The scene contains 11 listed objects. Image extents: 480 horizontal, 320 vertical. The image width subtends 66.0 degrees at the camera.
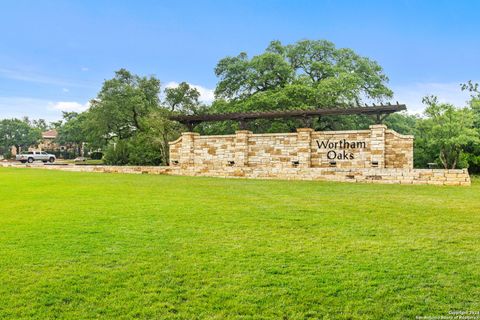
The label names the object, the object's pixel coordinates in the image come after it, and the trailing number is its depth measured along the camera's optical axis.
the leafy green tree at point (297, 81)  23.30
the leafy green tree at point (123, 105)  33.72
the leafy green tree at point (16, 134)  59.59
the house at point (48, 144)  70.12
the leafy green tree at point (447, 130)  17.98
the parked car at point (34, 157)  38.44
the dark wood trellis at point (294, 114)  16.02
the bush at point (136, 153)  29.00
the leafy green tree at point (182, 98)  34.59
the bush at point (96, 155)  47.19
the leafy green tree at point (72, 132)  53.34
